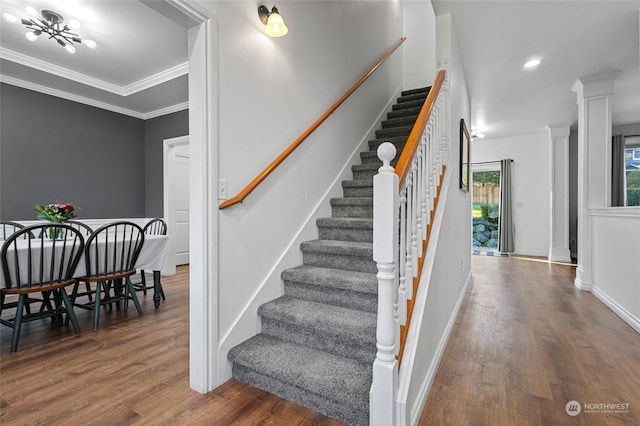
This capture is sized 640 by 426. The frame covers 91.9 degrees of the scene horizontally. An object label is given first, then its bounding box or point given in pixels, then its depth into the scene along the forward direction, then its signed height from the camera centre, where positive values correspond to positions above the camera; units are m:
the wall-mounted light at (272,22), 2.07 +1.29
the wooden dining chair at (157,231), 3.41 -0.24
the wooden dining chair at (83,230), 4.37 -0.24
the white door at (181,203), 5.38 +0.18
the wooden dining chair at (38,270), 2.25 -0.43
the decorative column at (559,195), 6.05 +0.36
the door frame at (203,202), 1.71 +0.06
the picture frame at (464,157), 3.36 +0.67
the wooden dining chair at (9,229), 3.65 -0.19
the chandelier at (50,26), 2.84 +1.79
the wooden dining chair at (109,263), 2.71 -0.46
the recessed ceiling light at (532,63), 3.73 +1.84
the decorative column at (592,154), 3.85 +0.74
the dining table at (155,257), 3.11 -0.45
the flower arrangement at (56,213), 2.96 +0.01
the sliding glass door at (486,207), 7.47 +0.16
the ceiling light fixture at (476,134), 6.73 +1.76
